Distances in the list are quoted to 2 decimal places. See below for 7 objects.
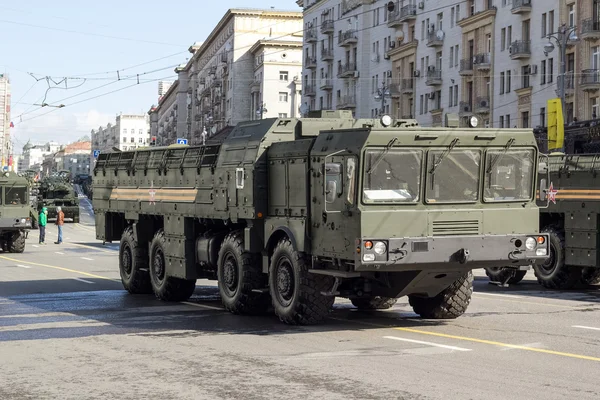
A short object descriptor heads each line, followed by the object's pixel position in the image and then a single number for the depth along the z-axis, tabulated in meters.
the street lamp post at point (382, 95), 61.79
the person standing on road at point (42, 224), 49.62
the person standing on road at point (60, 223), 48.99
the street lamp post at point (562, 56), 42.03
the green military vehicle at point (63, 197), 81.19
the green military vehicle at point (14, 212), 41.56
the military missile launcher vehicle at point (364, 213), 14.30
